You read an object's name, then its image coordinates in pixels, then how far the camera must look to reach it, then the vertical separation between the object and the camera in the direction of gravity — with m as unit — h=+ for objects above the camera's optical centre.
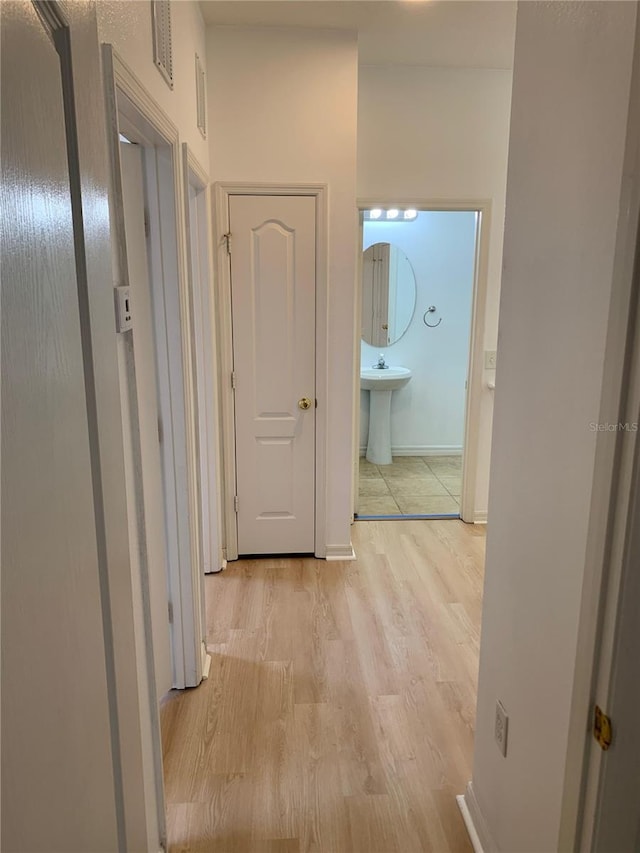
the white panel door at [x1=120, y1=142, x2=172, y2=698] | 1.87 -0.22
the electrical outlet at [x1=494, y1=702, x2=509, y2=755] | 1.48 -1.06
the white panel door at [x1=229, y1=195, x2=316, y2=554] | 3.14 -0.30
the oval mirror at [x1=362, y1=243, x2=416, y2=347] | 5.28 +0.21
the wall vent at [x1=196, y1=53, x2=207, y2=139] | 2.56 +0.98
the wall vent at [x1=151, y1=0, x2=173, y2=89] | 1.64 +0.82
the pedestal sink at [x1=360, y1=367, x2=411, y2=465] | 5.12 -0.81
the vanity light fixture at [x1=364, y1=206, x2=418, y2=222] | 5.09 +0.89
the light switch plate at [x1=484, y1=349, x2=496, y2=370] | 3.85 -0.27
